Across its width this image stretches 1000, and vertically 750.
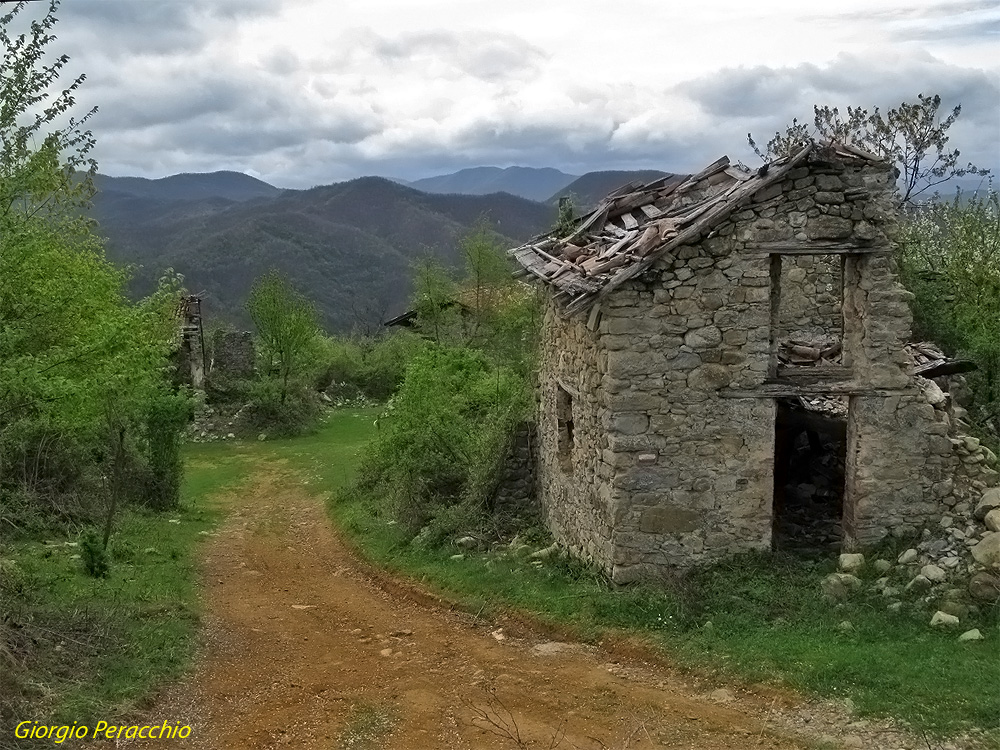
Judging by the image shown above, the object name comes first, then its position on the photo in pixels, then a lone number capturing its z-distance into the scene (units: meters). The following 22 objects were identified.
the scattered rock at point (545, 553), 10.85
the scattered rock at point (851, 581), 8.70
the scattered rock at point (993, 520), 8.59
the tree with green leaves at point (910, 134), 19.94
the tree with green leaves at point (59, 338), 8.10
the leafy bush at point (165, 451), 16.25
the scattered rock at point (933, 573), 8.41
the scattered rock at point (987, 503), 8.92
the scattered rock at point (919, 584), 8.38
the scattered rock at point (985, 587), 7.91
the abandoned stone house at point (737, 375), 9.02
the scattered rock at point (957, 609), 7.93
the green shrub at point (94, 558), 10.80
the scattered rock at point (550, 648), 8.69
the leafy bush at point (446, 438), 12.68
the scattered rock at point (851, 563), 9.06
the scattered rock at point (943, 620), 7.83
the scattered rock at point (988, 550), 8.17
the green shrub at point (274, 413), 26.39
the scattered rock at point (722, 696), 7.34
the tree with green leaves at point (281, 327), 27.05
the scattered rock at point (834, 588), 8.62
